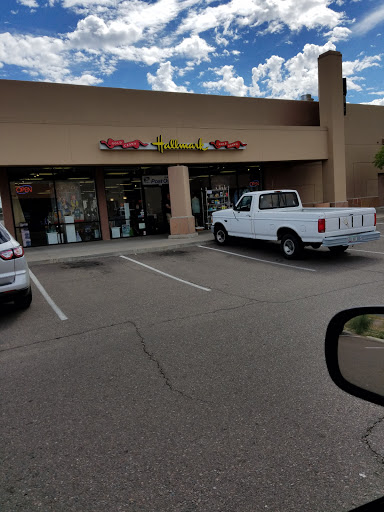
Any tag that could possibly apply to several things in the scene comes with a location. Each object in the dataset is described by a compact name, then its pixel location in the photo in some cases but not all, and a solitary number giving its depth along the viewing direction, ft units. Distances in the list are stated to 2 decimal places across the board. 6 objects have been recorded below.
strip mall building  53.31
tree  78.28
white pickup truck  35.64
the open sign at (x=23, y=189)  58.05
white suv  22.88
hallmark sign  53.31
